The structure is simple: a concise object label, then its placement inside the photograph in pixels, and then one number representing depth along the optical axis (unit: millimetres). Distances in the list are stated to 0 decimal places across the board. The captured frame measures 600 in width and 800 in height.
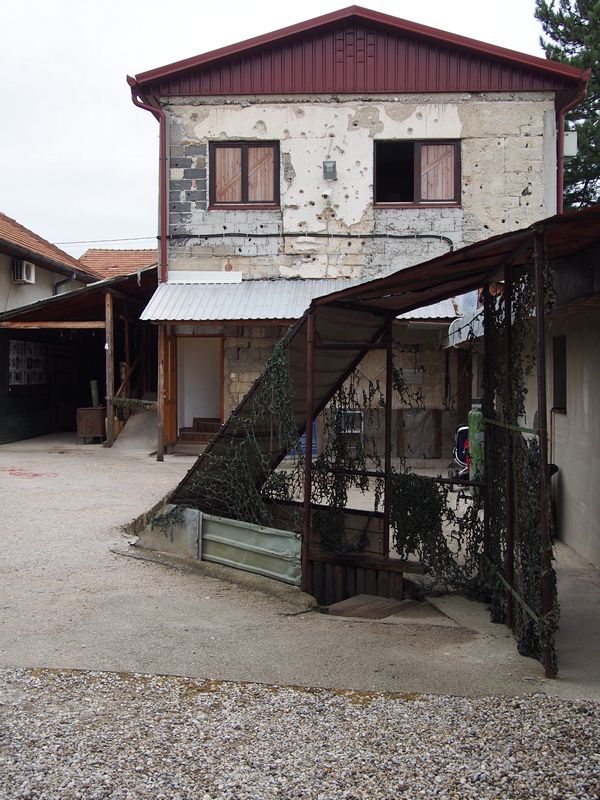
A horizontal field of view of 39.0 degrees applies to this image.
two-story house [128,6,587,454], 15273
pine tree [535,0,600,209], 23984
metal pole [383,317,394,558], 7367
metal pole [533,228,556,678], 4641
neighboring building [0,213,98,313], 19297
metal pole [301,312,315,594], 6488
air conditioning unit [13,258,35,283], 19656
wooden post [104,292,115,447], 16922
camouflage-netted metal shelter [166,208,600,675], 4715
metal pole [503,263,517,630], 5531
